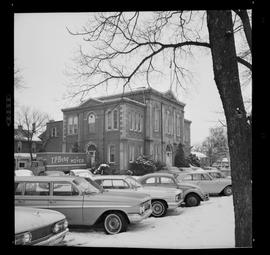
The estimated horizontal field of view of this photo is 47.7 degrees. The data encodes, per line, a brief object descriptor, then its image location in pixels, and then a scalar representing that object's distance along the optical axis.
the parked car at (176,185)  5.60
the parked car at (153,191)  4.78
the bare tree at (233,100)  3.49
